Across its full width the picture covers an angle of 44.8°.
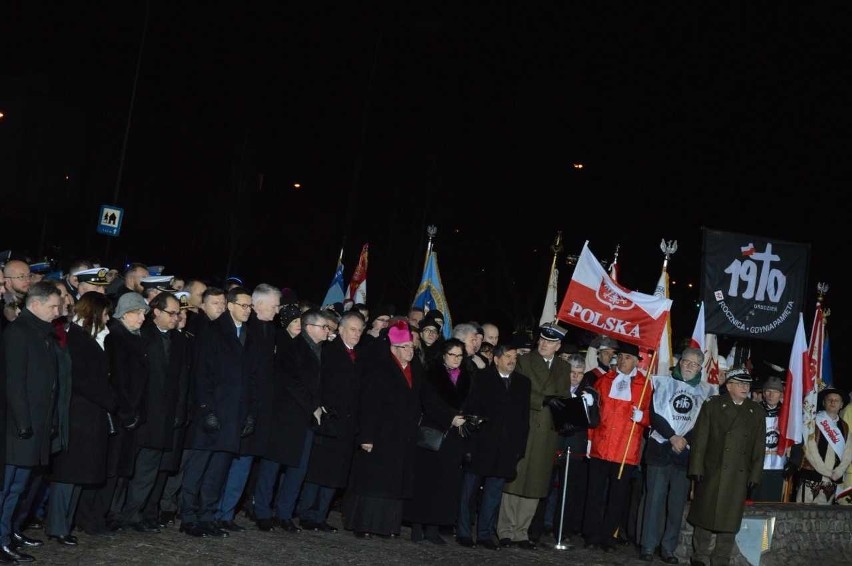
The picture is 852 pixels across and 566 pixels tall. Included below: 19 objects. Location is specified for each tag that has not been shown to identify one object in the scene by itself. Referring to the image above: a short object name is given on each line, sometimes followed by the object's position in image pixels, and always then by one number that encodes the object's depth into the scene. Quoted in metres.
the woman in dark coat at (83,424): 8.12
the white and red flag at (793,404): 13.29
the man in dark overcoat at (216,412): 9.23
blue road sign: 22.20
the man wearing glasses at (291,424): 10.05
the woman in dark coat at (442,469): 10.64
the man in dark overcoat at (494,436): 10.85
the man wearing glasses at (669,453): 11.68
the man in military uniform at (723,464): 11.51
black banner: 13.68
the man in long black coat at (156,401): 8.95
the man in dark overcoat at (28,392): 7.43
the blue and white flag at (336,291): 17.75
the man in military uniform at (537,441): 11.33
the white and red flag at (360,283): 18.52
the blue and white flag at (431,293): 17.11
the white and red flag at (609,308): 12.50
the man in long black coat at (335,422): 10.24
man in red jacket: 11.82
